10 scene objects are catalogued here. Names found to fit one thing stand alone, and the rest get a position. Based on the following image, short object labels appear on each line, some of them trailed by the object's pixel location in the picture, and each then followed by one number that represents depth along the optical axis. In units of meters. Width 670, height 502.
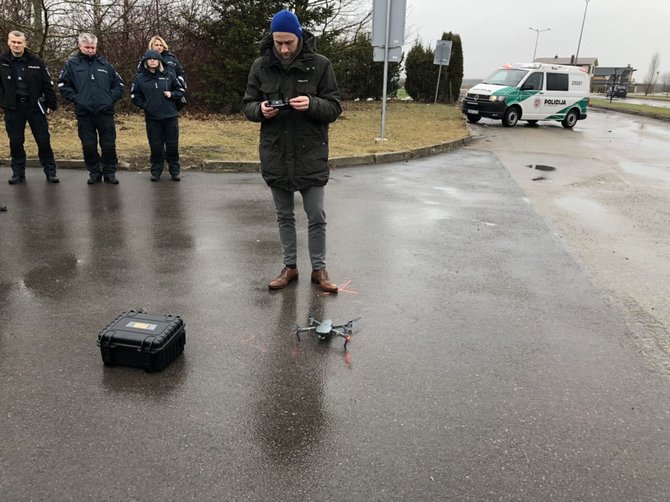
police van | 19.92
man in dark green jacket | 4.05
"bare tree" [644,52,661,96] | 104.19
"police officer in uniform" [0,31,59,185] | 7.70
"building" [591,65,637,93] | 101.80
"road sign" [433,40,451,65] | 27.34
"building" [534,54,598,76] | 117.11
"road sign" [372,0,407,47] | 12.21
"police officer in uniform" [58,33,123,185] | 7.81
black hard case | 3.20
